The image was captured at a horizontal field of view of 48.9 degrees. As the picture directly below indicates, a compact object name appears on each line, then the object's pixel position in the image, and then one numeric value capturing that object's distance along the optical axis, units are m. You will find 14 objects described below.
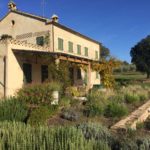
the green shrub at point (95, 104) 7.46
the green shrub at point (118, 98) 9.38
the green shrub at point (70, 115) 6.89
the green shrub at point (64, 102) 8.51
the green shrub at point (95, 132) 4.06
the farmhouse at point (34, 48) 10.96
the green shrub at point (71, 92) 10.39
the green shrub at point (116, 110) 7.38
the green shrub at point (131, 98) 9.85
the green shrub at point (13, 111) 6.61
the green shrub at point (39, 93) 8.68
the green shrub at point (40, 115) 6.25
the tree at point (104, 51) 59.66
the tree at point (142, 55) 31.49
